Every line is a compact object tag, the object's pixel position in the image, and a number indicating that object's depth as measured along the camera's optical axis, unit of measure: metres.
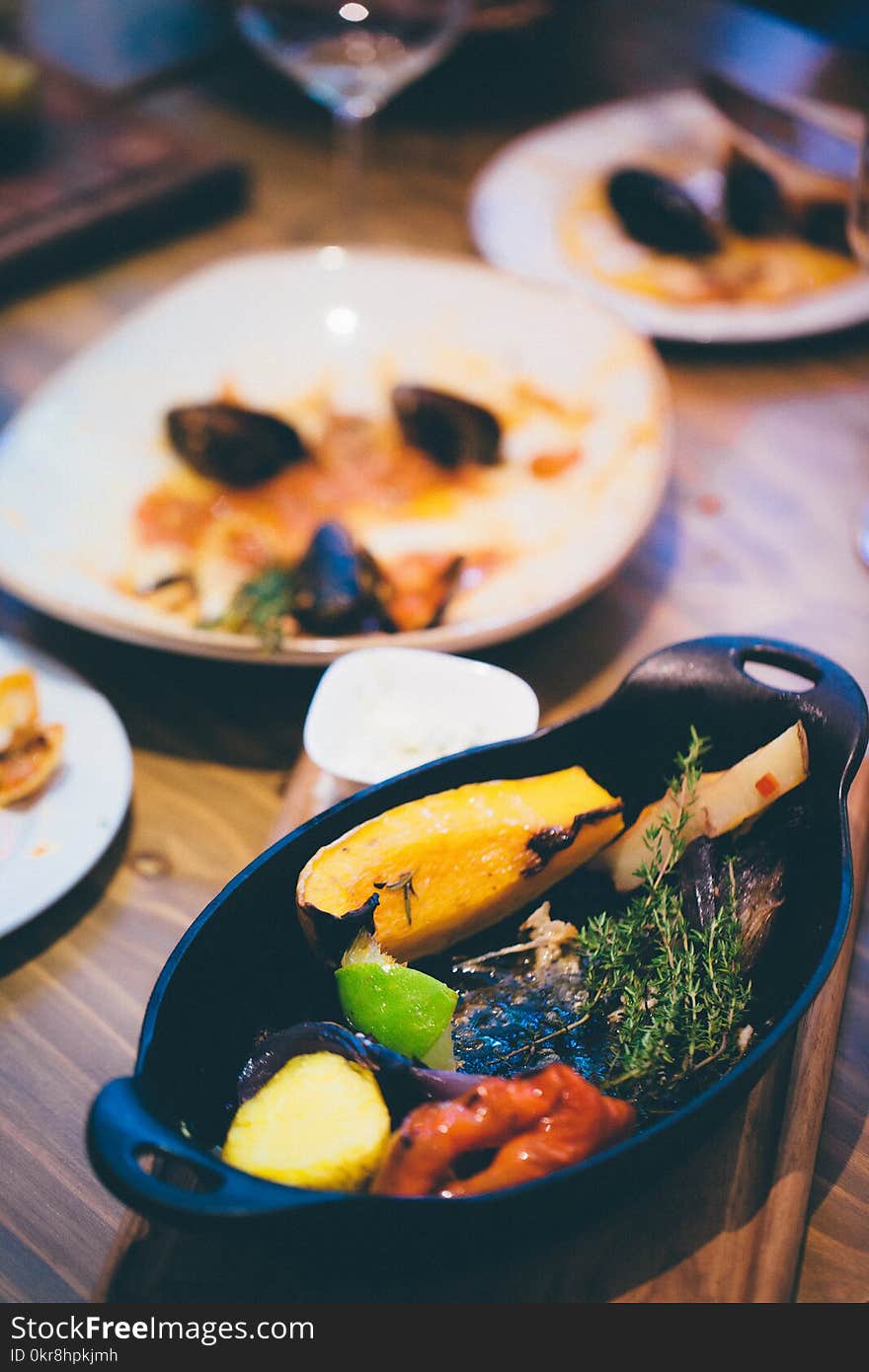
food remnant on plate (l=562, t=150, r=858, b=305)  0.96
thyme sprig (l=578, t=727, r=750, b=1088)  0.64
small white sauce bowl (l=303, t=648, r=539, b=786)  0.73
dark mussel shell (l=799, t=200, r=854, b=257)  0.97
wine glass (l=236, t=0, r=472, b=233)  0.96
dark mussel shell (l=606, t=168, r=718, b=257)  0.97
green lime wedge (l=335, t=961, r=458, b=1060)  0.64
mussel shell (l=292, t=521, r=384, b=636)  0.78
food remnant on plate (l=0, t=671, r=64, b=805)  0.74
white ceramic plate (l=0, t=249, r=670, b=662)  0.80
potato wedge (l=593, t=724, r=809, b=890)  0.67
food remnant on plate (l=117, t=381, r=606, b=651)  0.80
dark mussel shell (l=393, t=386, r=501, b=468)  0.87
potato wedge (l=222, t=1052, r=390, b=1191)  0.60
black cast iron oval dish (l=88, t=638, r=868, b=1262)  0.59
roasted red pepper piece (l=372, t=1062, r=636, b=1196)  0.60
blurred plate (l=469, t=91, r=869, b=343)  0.95
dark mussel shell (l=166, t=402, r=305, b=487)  0.87
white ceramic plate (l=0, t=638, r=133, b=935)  0.72
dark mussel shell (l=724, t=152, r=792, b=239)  0.99
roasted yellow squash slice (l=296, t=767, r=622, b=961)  0.65
